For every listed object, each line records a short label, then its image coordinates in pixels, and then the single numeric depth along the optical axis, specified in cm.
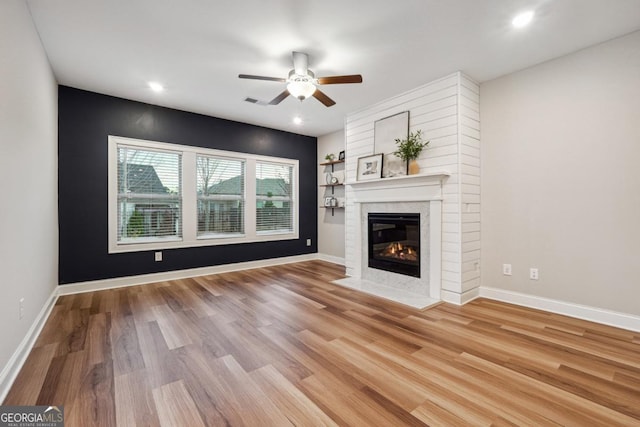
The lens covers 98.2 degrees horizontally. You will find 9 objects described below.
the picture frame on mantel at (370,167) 415
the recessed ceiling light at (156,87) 361
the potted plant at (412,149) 364
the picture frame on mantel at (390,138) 387
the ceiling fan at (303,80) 275
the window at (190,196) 414
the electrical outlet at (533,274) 311
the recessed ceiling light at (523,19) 232
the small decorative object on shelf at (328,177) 582
